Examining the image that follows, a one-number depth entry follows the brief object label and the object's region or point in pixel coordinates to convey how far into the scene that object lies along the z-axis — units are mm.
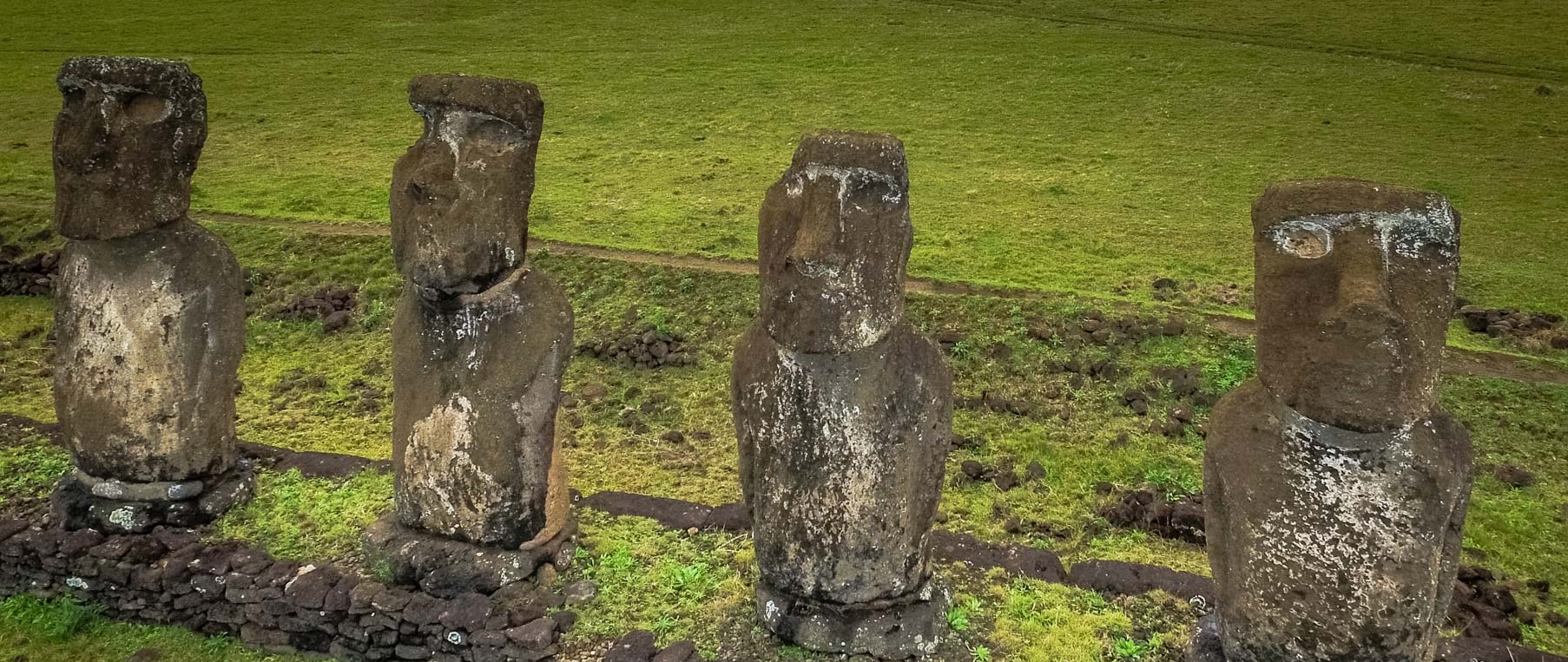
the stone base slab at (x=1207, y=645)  4211
